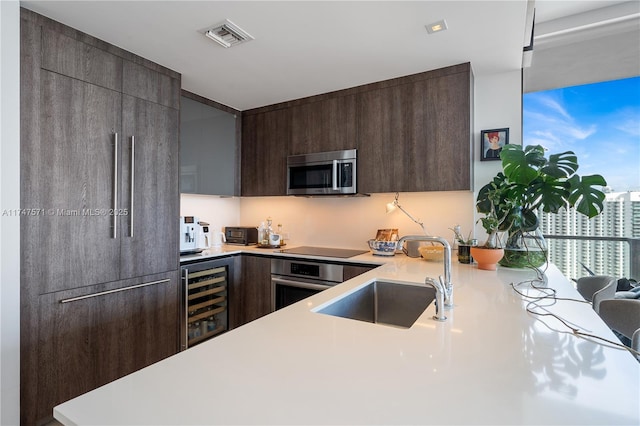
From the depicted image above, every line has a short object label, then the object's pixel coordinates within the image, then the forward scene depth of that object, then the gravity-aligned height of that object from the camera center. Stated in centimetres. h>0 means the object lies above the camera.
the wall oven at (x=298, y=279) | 266 -58
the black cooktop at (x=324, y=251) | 285 -38
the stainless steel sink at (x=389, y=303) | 162 -48
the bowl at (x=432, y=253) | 239 -31
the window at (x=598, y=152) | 250 +47
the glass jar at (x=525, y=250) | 207 -25
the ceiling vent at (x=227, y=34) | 191 +108
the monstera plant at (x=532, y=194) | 179 +10
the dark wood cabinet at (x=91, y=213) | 174 -2
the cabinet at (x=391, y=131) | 250 +70
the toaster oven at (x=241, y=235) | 357 -27
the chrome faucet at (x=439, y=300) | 114 -32
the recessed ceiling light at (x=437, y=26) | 187 +109
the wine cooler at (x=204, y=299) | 262 -79
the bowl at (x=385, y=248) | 270 -31
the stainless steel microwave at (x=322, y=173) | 290 +35
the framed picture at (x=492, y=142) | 260 +56
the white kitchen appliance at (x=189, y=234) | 276 -21
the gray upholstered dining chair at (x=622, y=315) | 149 -48
